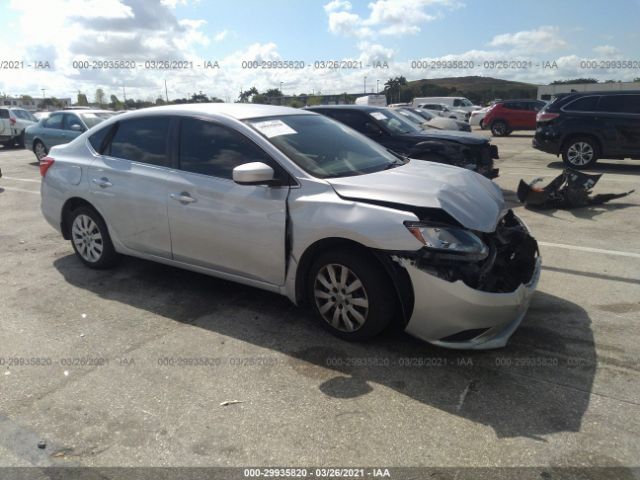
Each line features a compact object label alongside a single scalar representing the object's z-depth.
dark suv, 10.70
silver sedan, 3.20
